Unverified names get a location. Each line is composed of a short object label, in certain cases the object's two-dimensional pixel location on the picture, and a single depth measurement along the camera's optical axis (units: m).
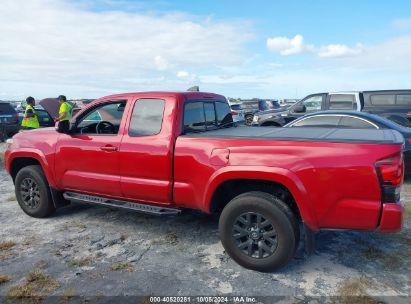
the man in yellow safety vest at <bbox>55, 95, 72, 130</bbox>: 10.45
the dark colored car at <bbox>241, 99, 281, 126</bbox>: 21.39
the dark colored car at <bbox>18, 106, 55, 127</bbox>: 15.12
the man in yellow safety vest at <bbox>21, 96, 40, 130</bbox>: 10.08
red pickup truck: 3.03
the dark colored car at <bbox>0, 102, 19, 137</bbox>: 12.78
